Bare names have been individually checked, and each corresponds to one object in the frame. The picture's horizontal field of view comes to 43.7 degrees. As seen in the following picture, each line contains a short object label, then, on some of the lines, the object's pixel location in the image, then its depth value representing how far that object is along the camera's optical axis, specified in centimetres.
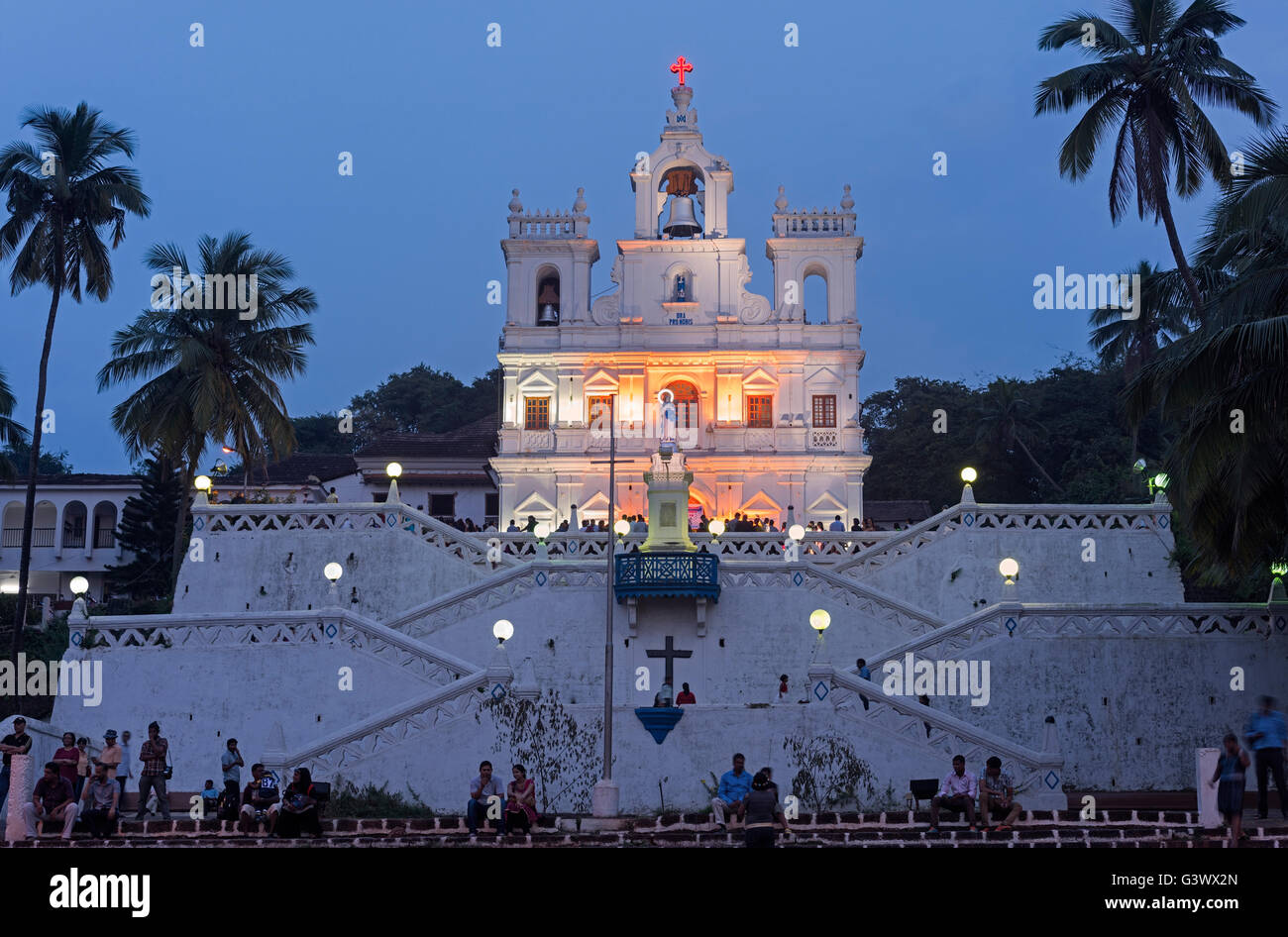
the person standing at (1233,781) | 1911
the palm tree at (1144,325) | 4391
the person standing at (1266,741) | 2288
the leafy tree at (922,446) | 6794
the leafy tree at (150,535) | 5594
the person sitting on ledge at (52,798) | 2105
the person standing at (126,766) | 2920
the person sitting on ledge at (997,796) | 2133
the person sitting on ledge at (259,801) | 2170
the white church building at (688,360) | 5109
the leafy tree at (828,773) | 2720
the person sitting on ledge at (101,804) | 2189
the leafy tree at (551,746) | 2786
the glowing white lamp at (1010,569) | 3277
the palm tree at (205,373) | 4331
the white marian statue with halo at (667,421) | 5098
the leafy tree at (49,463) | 8636
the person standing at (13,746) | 2138
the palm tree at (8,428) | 4119
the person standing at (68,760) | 2253
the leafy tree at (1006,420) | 6438
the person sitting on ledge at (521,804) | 2152
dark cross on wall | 3403
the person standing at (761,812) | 1766
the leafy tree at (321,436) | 9088
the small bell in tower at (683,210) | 5356
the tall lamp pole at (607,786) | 2577
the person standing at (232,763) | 2489
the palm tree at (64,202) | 4044
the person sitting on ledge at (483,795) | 2181
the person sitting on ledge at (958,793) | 2153
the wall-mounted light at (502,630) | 2797
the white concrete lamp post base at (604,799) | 2573
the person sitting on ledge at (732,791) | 2169
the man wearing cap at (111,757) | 2436
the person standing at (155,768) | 2598
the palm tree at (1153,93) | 3569
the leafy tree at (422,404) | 8744
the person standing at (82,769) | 2323
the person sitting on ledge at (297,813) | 2072
